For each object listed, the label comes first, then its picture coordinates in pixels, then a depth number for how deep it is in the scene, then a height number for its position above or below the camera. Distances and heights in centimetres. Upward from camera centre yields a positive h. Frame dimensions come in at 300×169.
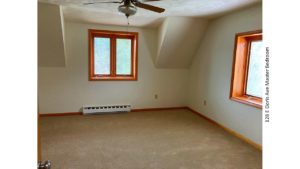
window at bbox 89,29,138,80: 479 +44
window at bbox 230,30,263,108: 334 +11
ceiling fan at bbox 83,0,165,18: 233 +80
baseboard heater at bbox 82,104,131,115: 467 -83
